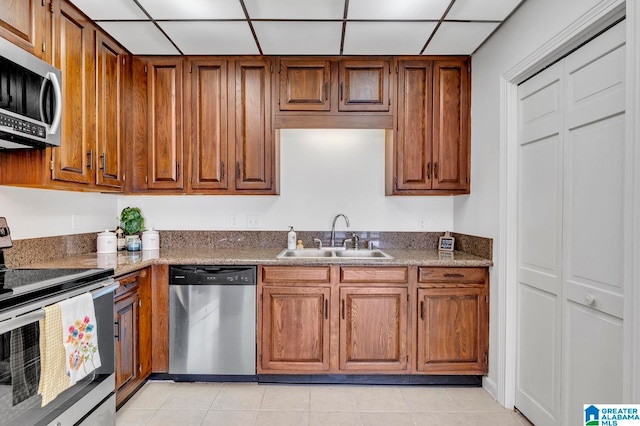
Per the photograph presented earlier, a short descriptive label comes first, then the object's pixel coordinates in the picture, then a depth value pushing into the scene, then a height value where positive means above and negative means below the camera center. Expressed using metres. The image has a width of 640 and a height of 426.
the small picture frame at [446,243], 2.97 -0.26
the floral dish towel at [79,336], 1.55 -0.56
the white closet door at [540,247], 1.87 -0.19
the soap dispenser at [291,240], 2.97 -0.24
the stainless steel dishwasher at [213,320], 2.49 -0.76
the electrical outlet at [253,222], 3.11 -0.10
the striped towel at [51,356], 1.44 -0.59
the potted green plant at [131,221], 3.01 -0.09
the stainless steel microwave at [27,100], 1.55 +0.50
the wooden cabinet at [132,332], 2.17 -0.78
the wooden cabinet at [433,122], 2.76 +0.67
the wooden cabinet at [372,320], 2.50 -0.75
